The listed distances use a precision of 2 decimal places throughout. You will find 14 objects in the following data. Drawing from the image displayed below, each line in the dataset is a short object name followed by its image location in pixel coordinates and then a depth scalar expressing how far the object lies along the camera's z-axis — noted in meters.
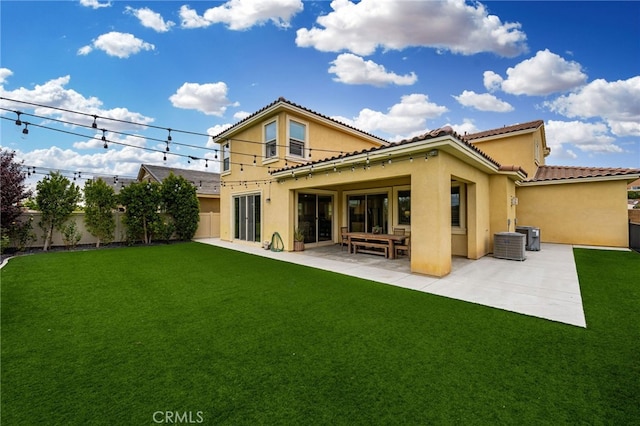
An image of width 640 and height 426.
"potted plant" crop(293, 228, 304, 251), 10.29
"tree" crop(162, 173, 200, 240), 13.57
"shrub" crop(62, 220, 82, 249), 11.18
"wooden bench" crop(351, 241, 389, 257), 8.94
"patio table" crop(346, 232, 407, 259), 8.70
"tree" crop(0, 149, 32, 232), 9.55
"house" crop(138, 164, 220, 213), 19.23
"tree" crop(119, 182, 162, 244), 12.31
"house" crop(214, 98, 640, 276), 6.41
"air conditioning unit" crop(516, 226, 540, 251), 10.02
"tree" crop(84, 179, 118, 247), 11.64
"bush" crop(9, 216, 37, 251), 10.19
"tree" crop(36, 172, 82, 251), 10.55
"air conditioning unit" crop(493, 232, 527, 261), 8.15
